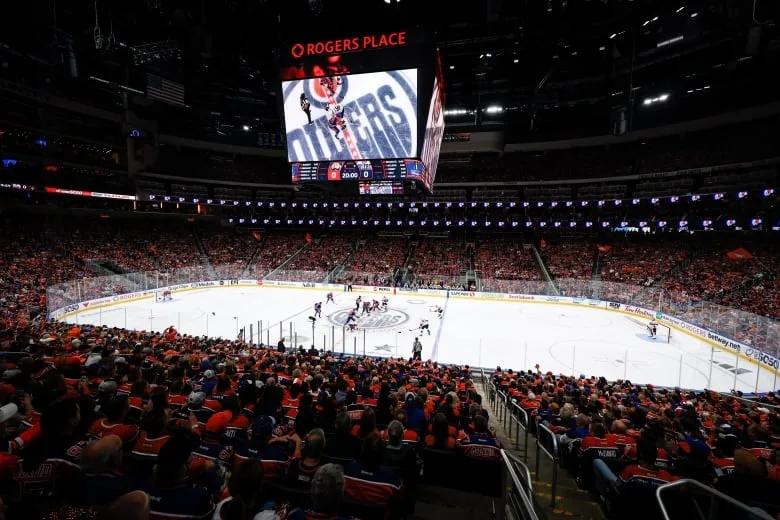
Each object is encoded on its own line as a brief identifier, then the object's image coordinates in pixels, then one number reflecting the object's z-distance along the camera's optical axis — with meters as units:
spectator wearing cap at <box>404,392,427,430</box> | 5.59
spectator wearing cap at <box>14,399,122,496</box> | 2.90
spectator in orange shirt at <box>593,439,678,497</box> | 3.76
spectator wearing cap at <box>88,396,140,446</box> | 3.87
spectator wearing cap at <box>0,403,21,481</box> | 2.77
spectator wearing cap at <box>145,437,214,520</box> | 2.55
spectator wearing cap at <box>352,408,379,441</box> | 4.23
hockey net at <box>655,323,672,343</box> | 20.36
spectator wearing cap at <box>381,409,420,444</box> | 4.61
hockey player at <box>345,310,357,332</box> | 21.11
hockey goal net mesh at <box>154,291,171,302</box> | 29.05
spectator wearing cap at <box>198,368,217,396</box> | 6.81
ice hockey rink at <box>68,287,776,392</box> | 16.16
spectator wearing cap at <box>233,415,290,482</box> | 3.48
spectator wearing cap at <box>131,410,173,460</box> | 3.71
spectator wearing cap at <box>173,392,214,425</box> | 5.34
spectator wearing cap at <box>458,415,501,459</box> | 4.51
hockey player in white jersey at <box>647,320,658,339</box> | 20.69
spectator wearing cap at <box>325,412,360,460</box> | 3.93
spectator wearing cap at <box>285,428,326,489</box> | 3.24
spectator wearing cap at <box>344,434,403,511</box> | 3.21
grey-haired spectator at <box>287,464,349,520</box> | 2.39
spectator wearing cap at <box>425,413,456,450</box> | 4.70
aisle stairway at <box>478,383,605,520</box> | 4.48
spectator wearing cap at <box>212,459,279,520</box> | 2.39
